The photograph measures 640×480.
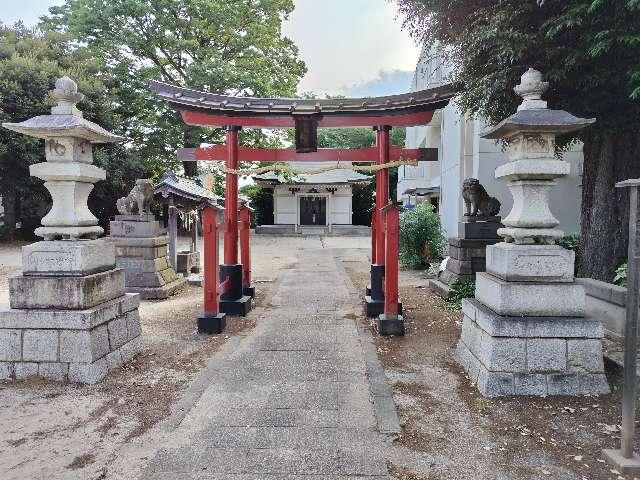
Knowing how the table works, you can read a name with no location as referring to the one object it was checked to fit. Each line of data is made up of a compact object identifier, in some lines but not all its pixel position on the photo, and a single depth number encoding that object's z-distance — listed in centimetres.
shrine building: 3216
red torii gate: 775
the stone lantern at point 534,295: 430
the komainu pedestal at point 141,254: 979
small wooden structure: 1151
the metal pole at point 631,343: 316
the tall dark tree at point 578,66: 575
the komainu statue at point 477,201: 925
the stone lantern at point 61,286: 466
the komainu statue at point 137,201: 1005
